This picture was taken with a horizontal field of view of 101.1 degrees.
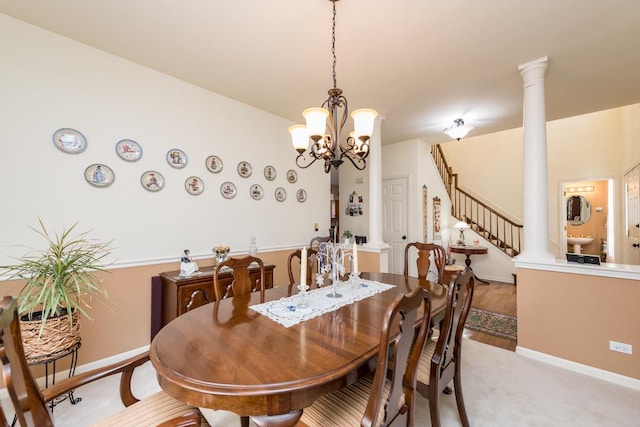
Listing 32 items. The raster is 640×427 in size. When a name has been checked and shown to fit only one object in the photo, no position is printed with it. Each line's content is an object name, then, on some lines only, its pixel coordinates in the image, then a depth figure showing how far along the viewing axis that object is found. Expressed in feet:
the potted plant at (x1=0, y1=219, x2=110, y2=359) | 5.28
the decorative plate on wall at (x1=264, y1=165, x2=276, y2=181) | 11.93
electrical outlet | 6.95
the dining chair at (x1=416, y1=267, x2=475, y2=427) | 4.51
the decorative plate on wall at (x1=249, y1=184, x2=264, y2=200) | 11.40
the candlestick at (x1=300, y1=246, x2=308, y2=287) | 5.20
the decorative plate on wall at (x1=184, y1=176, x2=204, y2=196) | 9.58
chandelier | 6.00
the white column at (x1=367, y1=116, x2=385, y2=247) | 12.88
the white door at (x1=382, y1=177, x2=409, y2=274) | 16.72
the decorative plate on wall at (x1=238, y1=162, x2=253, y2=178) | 11.03
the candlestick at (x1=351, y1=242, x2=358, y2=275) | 6.31
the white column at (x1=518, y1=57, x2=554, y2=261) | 8.21
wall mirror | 19.72
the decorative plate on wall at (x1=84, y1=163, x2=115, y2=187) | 7.63
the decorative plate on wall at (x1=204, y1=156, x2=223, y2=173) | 10.11
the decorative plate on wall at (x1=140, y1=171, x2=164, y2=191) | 8.61
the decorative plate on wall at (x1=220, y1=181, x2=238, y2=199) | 10.50
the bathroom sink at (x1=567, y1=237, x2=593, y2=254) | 18.92
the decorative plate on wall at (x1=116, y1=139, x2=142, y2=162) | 8.16
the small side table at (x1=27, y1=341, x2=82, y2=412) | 5.34
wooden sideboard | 7.93
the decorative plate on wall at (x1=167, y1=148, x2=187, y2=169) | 9.18
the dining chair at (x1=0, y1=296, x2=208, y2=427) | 2.58
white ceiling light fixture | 12.80
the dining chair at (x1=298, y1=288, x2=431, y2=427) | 3.09
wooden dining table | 2.93
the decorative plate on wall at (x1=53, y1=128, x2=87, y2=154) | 7.20
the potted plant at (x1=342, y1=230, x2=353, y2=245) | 16.53
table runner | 4.89
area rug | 9.95
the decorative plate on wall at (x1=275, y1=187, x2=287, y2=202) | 12.36
